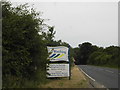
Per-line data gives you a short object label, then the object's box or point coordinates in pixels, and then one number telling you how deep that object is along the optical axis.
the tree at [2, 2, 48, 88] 10.97
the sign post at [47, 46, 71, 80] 17.66
